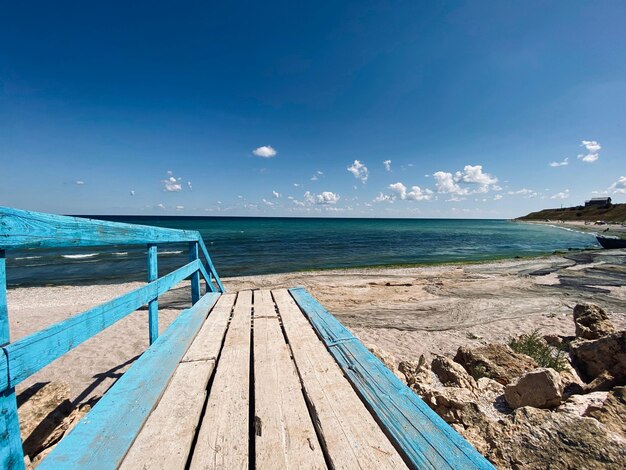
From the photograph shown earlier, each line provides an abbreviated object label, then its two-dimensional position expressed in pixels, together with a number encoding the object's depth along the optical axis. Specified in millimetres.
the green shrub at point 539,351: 4503
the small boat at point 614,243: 27245
